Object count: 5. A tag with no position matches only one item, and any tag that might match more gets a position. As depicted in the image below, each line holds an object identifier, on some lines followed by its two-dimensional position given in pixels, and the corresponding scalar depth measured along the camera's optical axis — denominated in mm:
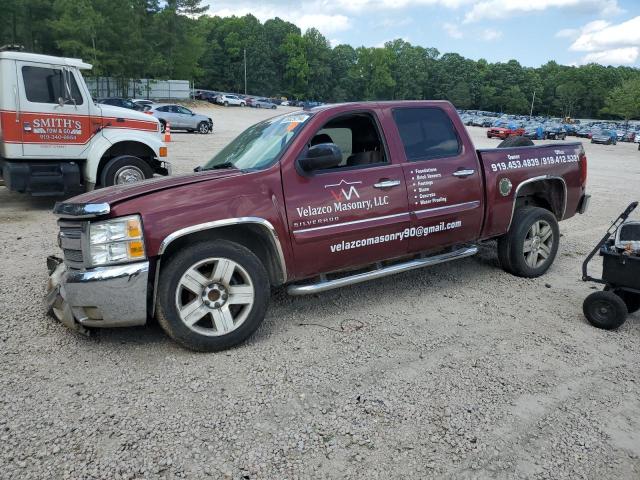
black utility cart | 4230
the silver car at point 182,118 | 27844
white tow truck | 7938
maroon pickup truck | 3486
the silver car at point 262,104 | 73000
